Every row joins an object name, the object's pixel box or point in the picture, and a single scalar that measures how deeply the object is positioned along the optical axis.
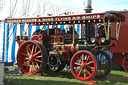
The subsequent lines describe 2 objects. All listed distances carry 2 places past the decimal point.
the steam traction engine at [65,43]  7.27
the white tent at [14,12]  11.70
